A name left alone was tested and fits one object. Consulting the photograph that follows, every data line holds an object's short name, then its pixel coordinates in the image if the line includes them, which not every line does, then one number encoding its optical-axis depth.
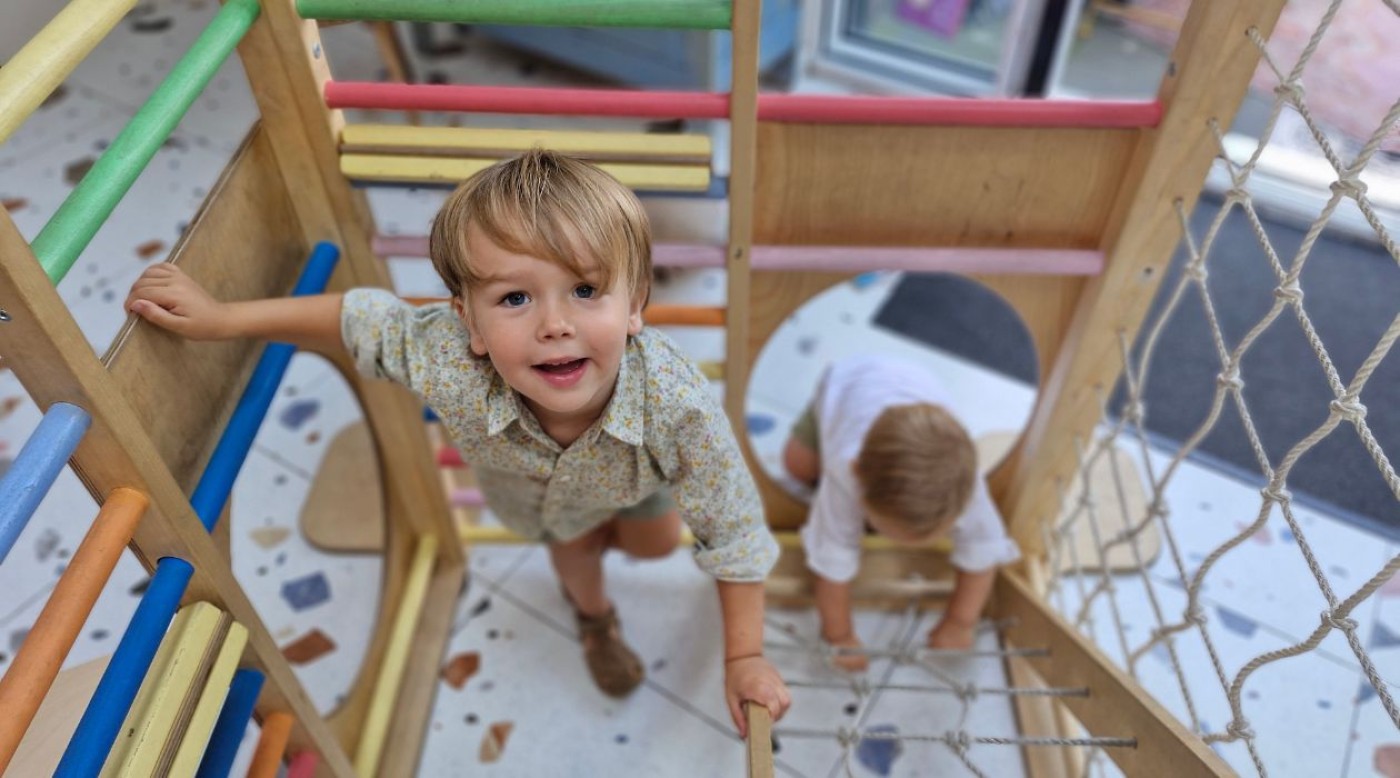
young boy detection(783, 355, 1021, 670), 1.03
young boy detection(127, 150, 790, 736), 0.64
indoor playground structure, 0.59
